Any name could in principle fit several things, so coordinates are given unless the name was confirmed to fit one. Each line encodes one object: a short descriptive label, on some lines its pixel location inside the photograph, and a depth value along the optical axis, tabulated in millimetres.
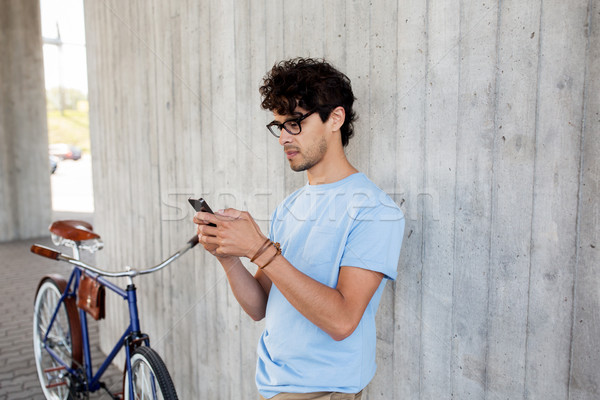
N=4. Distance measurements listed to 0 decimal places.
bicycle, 2104
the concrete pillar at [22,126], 8195
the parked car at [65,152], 24953
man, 1155
